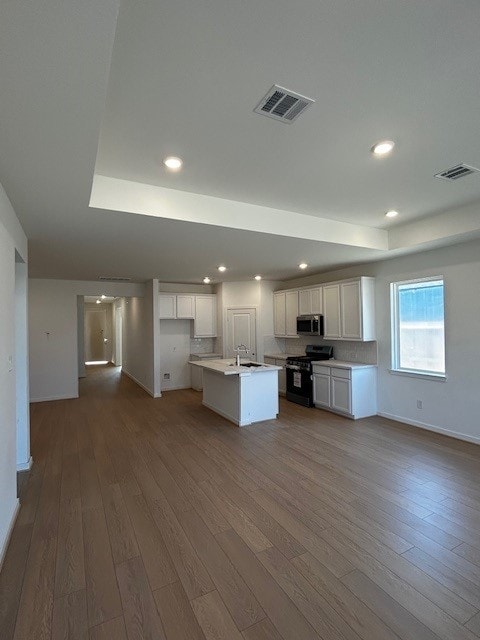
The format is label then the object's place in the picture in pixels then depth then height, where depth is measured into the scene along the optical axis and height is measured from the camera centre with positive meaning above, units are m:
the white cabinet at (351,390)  5.34 -1.08
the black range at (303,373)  6.18 -0.91
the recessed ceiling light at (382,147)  2.36 +1.31
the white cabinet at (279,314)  7.40 +0.28
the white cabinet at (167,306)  7.58 +0.50
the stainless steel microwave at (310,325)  6.32 +0.01
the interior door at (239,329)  7.67 -0.05
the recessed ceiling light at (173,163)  2.54 +1.30
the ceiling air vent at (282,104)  1.85 +1.31
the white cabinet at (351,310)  5.52 +0.26
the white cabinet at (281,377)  7.01 -1.10
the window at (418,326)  4.67 -0.03
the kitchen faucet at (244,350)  7.24 -0.52
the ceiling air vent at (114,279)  6.98 +1.10
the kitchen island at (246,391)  5.07 -1.05
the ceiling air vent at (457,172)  2.76 +1.32
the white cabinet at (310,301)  6.38 +0.49
